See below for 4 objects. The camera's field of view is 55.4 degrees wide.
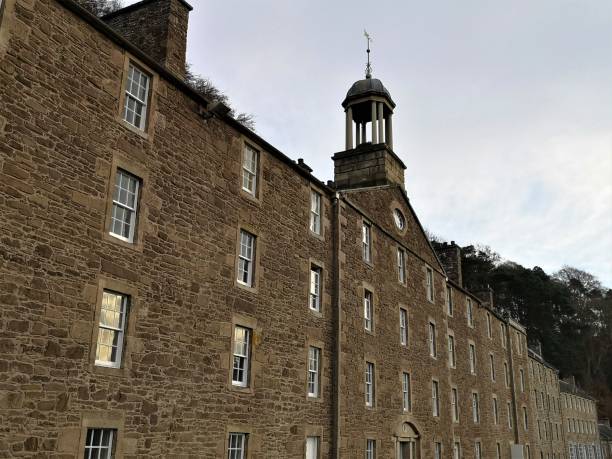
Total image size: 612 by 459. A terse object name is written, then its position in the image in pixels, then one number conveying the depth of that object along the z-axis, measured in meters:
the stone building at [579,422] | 57.47
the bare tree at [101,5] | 28.22
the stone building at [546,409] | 46.09
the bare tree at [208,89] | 31.78
